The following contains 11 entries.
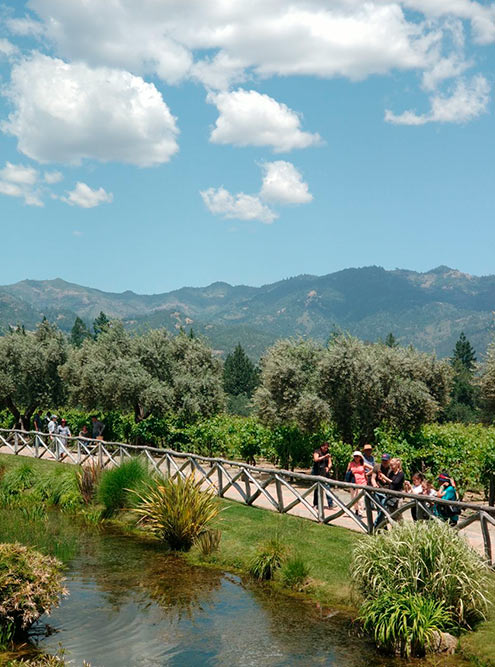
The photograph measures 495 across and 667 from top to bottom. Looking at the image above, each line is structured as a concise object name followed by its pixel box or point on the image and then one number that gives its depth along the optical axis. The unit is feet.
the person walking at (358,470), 51.34
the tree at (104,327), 109.51
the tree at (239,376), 407.50
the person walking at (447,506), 40.75
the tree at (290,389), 79.15
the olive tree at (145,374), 102.37
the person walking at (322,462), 57.47
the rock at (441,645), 30.01
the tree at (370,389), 75.66
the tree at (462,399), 276.21
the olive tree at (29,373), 120.88
